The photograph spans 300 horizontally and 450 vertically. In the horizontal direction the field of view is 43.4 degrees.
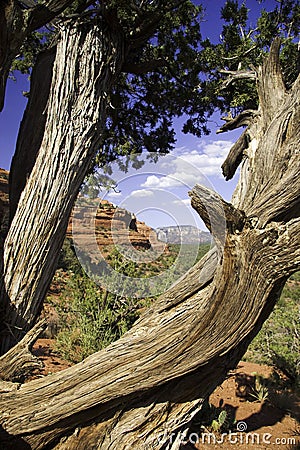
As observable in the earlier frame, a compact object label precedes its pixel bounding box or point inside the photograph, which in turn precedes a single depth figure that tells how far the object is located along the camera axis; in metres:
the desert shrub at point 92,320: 5.32
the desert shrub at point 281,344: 6.44
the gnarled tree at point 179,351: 1.91
